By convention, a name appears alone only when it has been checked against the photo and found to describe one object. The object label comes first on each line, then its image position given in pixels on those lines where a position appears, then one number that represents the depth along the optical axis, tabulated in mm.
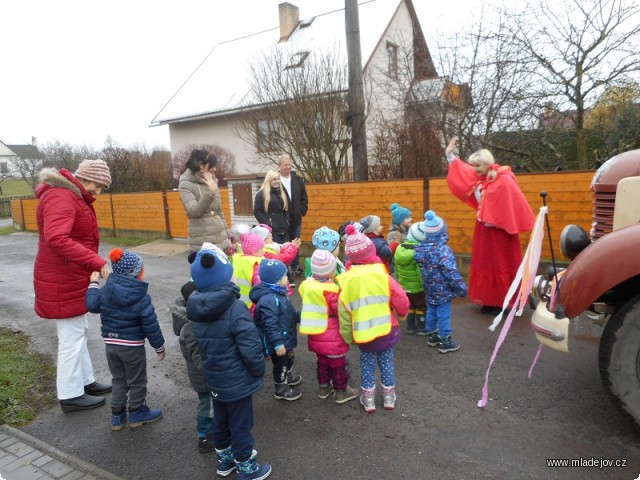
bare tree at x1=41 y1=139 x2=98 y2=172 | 23531
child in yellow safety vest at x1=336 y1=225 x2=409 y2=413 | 3248
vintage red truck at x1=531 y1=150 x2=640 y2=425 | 2760
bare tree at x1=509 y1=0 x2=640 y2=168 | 7465
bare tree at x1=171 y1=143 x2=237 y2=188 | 21094
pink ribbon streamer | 3127
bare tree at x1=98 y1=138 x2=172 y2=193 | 18703
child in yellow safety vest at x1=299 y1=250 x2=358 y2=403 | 3416
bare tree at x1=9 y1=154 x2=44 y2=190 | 32534
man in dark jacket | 6726
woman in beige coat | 4562
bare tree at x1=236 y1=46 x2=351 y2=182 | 10844
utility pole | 8000
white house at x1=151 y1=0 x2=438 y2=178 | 10391
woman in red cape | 4980
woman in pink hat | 3371
